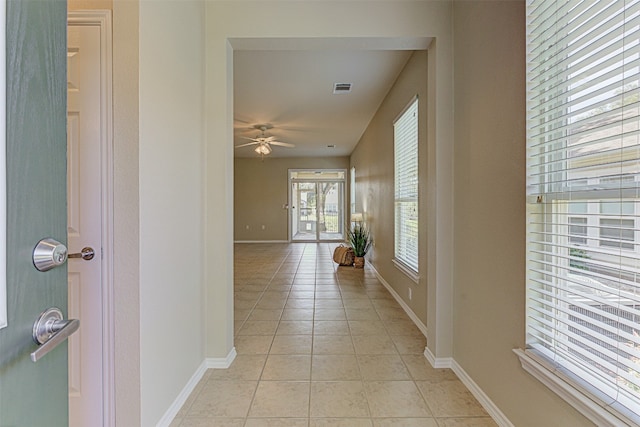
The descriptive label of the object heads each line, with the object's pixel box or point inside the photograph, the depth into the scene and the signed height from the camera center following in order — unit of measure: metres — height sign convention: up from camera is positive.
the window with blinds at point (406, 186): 3.28 +0.29
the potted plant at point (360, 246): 6.04 -0.64
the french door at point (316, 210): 10.20 +0.06
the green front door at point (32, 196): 0.54 +0.03
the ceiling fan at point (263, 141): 5.90 +1.30
